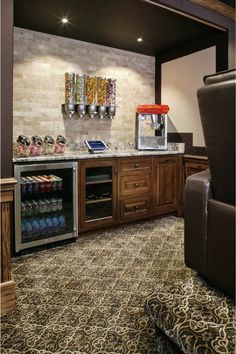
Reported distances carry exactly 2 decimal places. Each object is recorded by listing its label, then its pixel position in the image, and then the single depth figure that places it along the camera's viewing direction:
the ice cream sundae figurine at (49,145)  3.34
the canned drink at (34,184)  2.99
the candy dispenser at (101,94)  3.97
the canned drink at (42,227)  3.09
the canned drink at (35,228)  3.04
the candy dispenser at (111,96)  4.07
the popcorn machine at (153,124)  4.17
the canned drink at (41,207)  3.15
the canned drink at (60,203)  3.28
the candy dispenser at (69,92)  3.74
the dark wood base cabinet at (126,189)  3.41
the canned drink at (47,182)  3.12
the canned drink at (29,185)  2.96
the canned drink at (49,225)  3.14
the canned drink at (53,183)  3.18
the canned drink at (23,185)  2.91
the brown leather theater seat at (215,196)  1.21
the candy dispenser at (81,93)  3.79
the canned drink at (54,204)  3.24
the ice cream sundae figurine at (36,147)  3.15
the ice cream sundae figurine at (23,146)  3.04
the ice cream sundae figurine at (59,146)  3.39
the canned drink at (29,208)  3.05
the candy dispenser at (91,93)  3.86
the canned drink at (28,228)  2.97
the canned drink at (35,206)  3.09
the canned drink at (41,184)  3.07
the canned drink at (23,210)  2.99
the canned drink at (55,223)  3.18
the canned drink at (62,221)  3.23
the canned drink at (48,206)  3.20
